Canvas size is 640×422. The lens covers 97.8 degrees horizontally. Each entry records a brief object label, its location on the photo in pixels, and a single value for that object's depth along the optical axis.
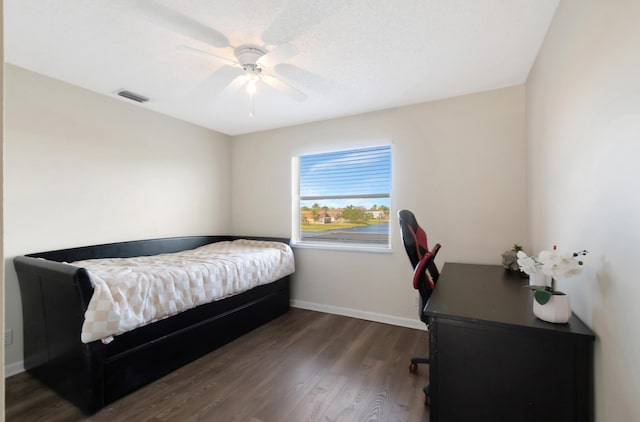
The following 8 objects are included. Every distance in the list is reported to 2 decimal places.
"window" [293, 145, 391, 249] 3.22
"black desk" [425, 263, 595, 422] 1.10
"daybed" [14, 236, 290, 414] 1.70
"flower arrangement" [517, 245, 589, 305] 1.11
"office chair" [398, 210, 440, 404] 1.61
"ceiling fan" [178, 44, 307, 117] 1.90
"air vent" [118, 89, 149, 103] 2.64
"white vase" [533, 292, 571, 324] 1.15
